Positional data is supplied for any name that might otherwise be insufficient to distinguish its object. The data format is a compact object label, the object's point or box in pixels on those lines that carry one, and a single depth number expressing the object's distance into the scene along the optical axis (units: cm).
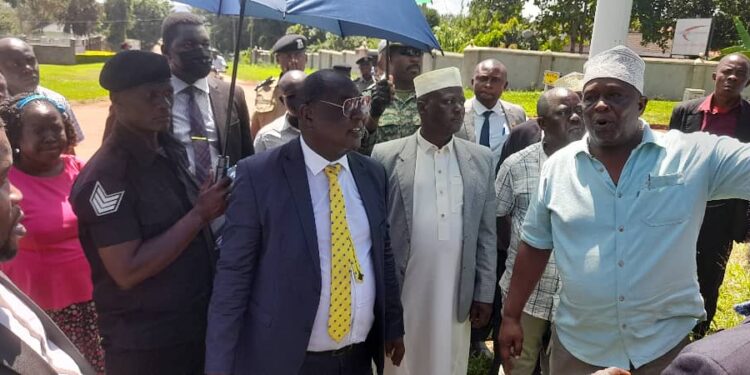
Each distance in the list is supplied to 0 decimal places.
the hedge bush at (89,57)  3275
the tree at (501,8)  2700
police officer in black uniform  213
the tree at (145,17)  4560
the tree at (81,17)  4688
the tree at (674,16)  2681
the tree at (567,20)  2445
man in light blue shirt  211
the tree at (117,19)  4784
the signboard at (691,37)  2205
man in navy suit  212
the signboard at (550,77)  671
